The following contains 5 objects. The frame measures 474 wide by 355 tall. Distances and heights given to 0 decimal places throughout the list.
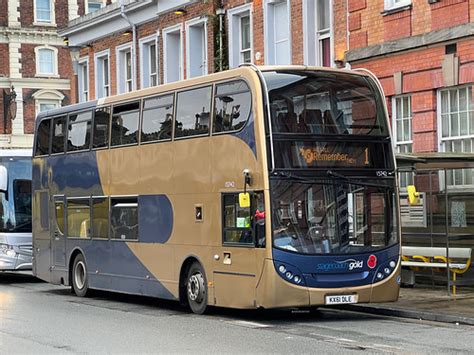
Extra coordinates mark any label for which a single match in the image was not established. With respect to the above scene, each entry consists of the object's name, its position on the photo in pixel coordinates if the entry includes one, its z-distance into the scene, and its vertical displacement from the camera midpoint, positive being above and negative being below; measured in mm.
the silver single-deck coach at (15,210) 25969 -243
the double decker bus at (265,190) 15523 +85
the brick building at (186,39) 26078 +4540
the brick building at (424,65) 20734 +2609
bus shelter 18906 -516
